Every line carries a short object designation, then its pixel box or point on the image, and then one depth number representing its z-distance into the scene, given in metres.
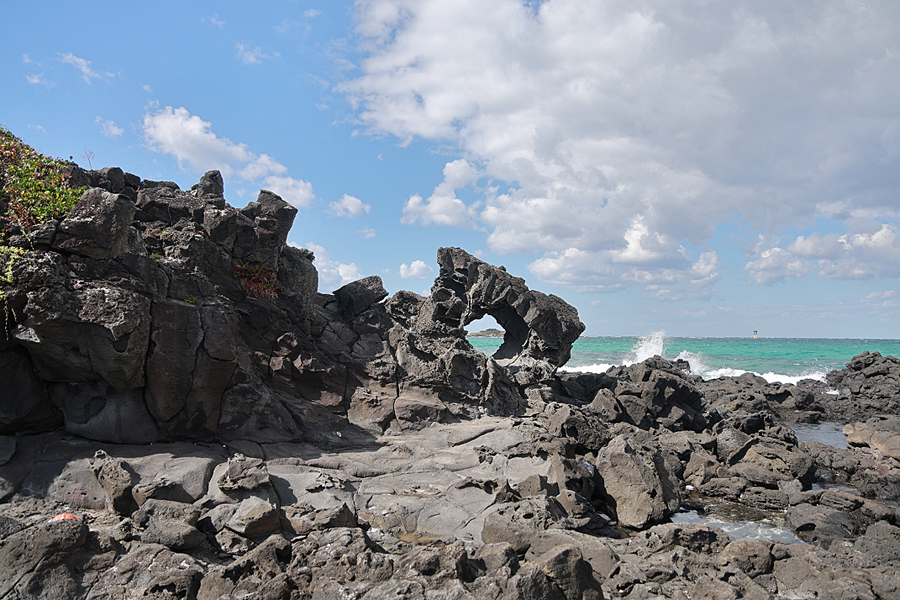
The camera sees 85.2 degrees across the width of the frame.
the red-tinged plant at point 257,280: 15.16
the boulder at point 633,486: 10.15
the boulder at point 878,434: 17.14
